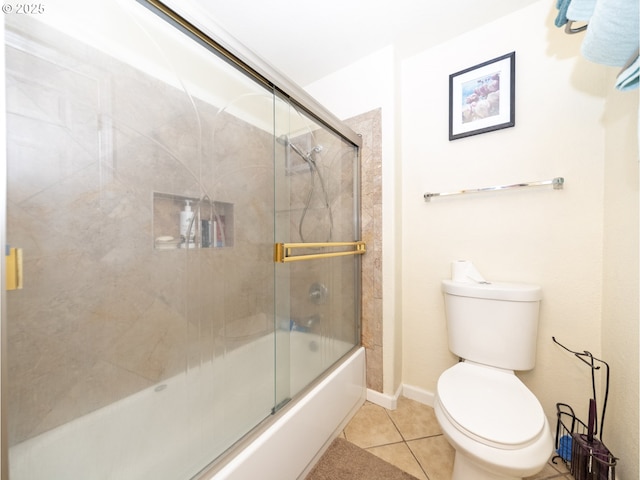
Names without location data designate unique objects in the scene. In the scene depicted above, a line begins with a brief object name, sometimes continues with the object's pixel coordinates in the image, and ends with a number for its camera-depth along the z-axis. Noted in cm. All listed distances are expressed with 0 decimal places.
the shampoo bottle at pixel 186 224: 79
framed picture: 129
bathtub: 62
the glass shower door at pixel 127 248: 56
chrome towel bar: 117
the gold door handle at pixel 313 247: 106
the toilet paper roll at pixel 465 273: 131
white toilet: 78
